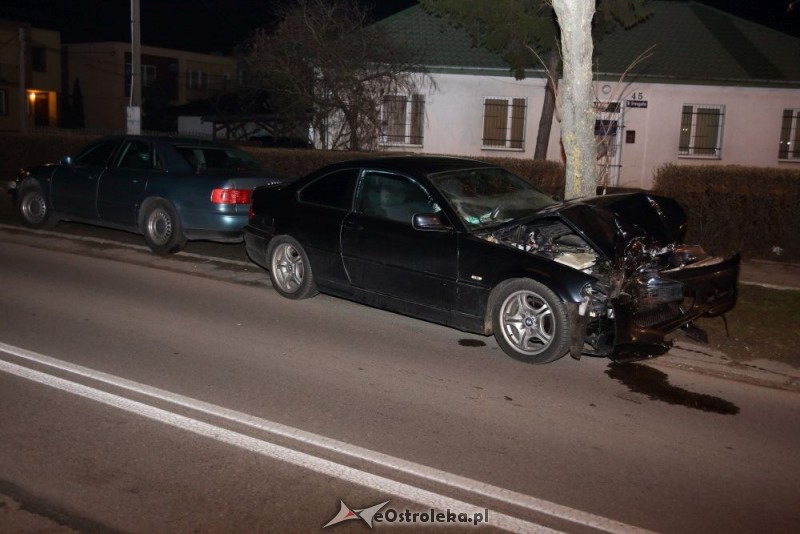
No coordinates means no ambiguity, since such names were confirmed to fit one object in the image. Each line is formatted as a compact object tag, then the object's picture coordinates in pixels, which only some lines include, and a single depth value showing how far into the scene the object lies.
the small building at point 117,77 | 47.34
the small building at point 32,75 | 43.78
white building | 21.55
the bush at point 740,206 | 11.91
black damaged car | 6.79
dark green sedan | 10.94
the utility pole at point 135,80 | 17.50
